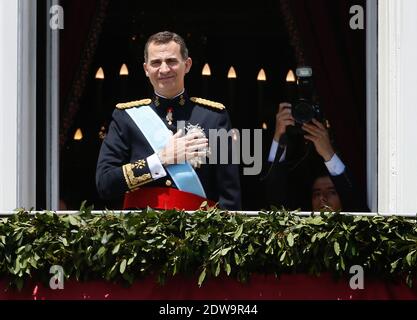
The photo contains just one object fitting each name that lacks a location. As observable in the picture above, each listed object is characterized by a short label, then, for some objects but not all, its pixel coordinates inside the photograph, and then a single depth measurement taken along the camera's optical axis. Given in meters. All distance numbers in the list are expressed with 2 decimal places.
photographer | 20.19
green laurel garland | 18.81
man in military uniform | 19.70
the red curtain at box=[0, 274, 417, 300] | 19.00
